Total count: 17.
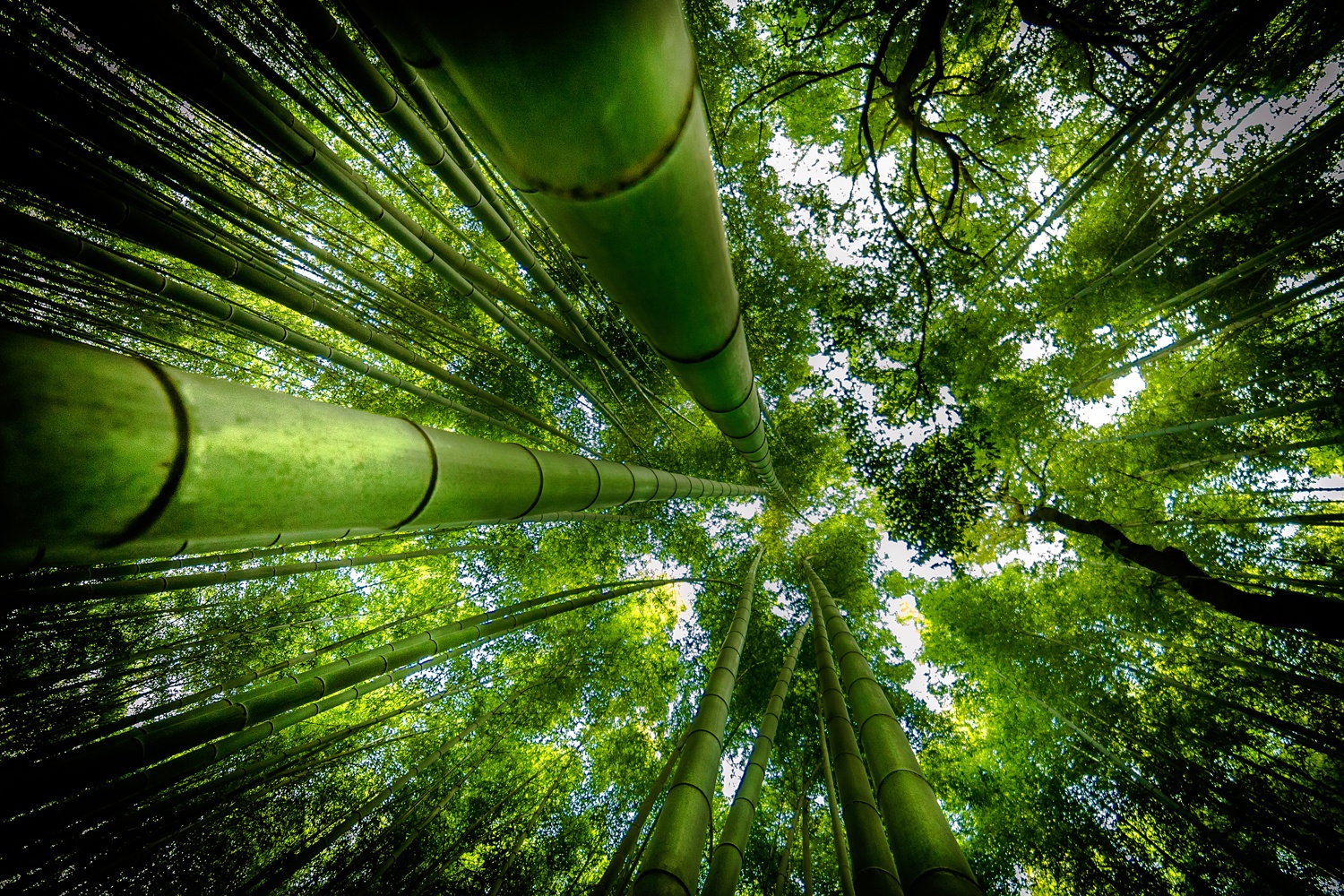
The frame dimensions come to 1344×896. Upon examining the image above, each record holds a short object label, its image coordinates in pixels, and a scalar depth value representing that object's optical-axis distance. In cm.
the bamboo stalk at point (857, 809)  207
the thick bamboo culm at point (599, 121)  53
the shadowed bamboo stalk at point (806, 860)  280
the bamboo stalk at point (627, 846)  258
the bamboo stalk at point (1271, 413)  420
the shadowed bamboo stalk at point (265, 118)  140
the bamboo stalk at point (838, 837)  265
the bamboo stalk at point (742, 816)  247
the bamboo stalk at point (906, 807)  150
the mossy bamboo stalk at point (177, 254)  145
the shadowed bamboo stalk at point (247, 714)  161
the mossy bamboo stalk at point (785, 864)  295
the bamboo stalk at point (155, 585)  222
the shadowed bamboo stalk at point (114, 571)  209
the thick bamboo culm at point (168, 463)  48
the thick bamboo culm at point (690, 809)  177
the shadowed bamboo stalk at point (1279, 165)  380
